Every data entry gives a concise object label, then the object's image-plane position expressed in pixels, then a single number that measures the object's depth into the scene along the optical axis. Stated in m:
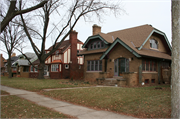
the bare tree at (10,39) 30.23
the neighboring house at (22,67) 42.56
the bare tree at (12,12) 8.34
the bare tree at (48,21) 19.47
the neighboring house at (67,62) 31.17
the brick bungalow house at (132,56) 17.59
